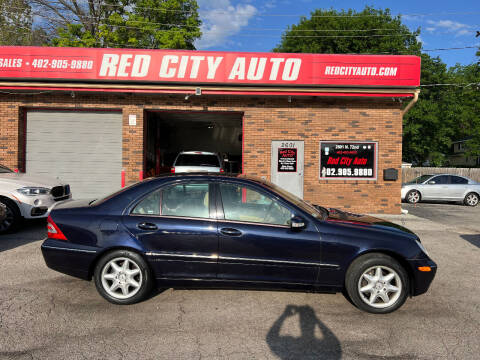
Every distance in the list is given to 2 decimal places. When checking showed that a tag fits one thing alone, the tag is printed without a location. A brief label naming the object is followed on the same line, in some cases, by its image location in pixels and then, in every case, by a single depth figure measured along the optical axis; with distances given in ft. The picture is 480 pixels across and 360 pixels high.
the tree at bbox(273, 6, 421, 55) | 102.12
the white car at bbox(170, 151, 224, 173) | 34.19
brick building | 34.55
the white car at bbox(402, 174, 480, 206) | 50.93
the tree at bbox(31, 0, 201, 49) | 85.92
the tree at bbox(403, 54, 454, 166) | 110.93
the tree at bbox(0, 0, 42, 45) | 83.92
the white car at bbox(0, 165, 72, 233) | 22.61
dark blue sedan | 11.96
